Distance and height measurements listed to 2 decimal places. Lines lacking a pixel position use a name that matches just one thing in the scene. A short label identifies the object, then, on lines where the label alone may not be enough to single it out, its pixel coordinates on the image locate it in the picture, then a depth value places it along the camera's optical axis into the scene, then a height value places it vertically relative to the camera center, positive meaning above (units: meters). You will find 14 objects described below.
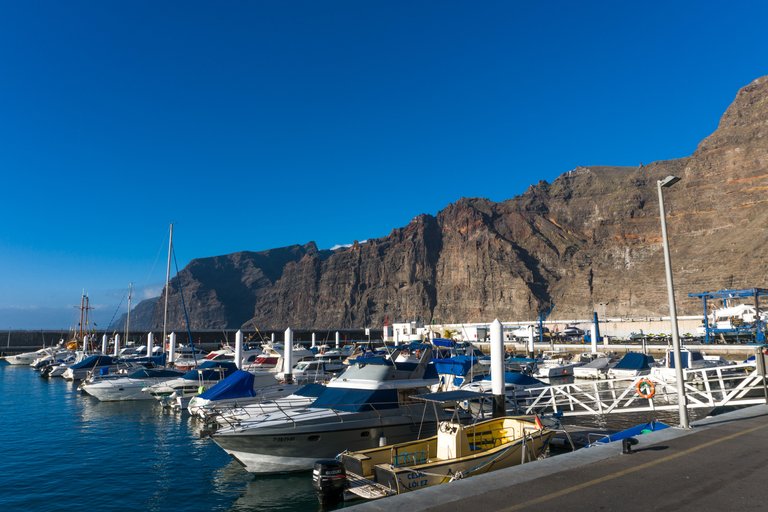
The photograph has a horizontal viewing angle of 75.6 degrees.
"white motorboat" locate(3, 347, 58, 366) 82.34 -4.63
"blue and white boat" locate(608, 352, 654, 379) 40.62 -4.42
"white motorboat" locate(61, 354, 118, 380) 52.47 -3.92
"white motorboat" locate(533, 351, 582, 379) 47.50 -5.23
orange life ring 19.95 -3.04
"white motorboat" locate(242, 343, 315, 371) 49.81 -4.03
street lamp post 13.74 -0.76
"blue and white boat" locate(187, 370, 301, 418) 23.90 -3.28
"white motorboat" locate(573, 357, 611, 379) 46.28 -5.22
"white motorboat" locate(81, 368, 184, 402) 38.44 -4.50
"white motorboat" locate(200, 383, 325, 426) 18.88 -3.62
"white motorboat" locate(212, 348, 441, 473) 17.52 -3.77
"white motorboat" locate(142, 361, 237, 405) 35.88 -4.33
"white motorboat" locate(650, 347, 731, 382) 35.88 -4.15
